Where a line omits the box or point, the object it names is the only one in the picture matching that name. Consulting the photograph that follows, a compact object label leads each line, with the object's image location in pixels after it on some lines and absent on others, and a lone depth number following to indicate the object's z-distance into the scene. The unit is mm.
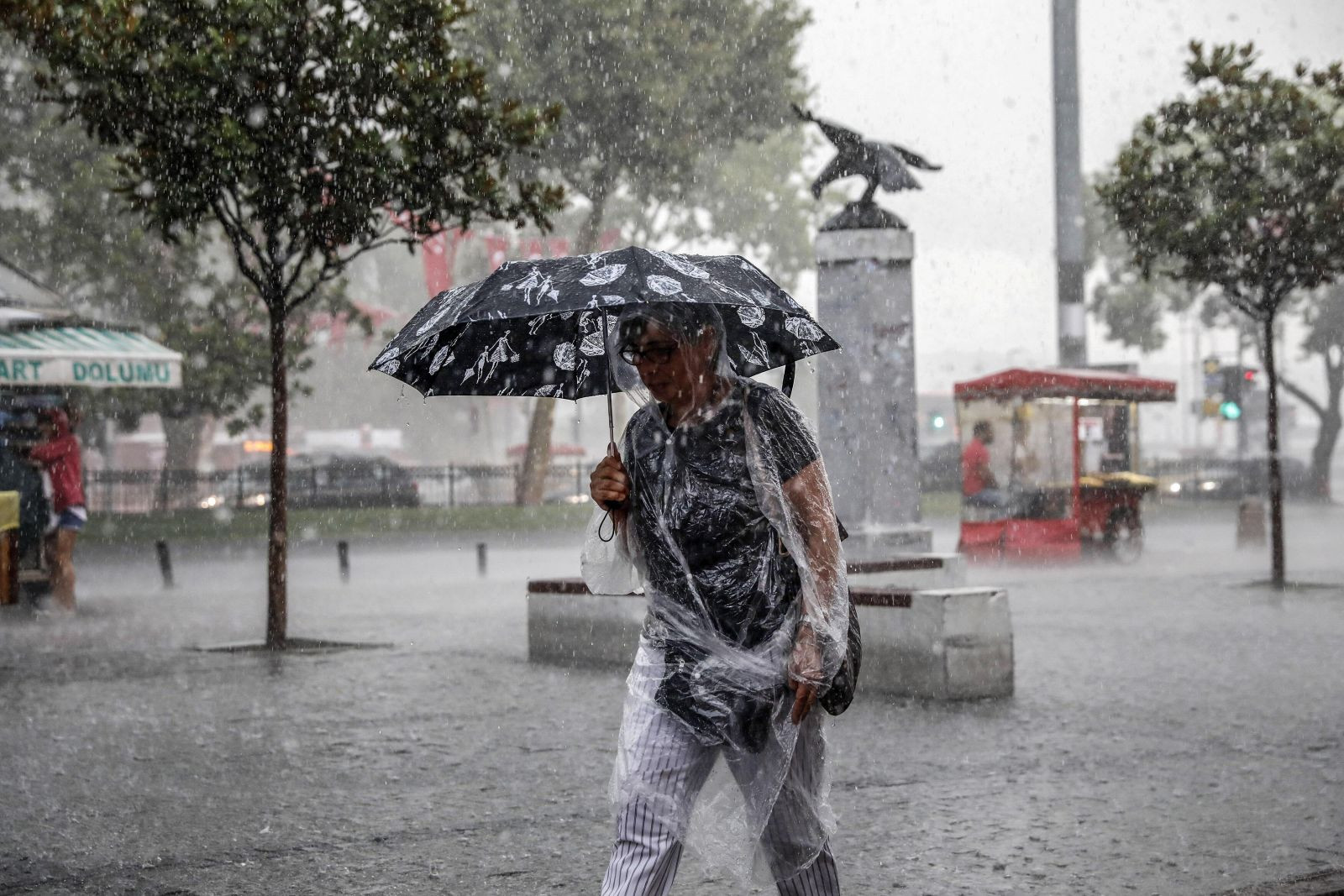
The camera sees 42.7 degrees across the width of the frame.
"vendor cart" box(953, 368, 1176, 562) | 21656
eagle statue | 13359
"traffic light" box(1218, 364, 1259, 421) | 30031
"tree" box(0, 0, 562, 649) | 10953
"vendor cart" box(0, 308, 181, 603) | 15852
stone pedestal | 13148
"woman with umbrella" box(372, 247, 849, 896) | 3652
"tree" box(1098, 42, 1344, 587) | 15766
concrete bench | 9062
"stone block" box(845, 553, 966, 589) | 11031
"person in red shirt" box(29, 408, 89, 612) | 15047
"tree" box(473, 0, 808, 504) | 29453
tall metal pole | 19750
